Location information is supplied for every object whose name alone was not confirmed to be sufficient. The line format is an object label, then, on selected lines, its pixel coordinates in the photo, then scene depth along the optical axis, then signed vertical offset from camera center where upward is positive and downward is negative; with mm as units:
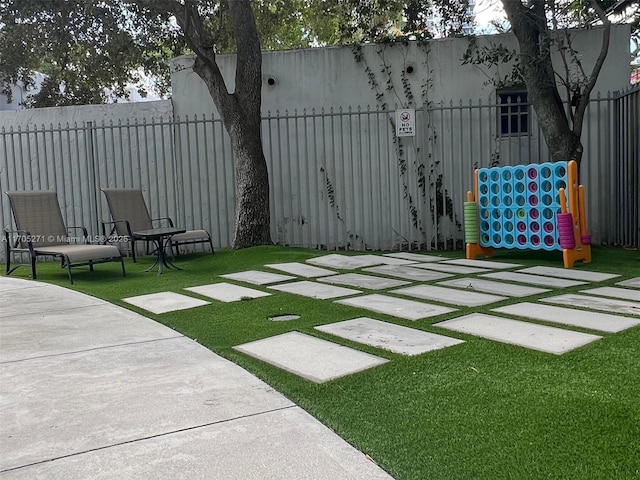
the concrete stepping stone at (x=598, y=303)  4648 -940
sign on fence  9734 +1418
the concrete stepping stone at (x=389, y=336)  3788 -952
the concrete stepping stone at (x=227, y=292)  5750 -865
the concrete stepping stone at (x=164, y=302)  5426 -885
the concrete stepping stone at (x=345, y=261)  7711 -785
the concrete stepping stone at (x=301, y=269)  7066 -803
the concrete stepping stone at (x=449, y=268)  7082 -868
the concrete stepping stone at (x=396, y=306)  4742 -914
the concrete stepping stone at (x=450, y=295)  5168 -909
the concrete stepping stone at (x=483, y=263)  7457 -868
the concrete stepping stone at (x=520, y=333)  3695 -954
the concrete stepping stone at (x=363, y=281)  6178 -865
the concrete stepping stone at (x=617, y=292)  5168 -940
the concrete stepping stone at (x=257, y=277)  6617 -819
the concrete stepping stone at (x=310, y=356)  3391 -969
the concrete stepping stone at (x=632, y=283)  5788 -934
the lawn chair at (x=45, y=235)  7231 -219
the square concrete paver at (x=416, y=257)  8398 -837
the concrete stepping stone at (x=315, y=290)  5699 -871
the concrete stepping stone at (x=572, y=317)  4125 -942
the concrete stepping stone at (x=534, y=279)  5941 -908
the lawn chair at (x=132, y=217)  8688 -13
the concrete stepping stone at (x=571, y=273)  6320 -908
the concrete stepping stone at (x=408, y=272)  6667 -857
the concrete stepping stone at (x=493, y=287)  5543 -906
